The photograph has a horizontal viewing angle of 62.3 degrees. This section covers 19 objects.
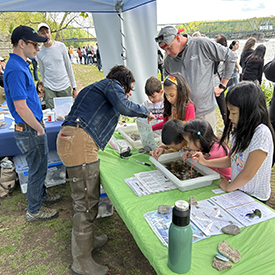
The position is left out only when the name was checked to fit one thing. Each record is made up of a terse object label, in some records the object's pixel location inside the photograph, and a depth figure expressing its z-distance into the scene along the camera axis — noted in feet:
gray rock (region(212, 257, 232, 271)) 2.72
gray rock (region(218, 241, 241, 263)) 2.86
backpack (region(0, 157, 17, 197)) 9.04
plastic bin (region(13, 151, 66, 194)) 8.73
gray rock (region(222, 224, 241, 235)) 3.28
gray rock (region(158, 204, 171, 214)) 3.79
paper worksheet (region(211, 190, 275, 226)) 3.58
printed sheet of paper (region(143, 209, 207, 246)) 3.26
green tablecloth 2.77
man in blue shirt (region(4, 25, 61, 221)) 6.17
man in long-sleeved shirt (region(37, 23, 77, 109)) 11.23
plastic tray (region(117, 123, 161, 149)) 6.97
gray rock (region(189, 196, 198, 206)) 3.98
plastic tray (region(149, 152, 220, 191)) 4.38
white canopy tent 10.55
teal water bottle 2.38
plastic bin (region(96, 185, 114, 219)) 7.25
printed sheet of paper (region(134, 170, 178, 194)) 4.60
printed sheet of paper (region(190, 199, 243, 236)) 3.41
